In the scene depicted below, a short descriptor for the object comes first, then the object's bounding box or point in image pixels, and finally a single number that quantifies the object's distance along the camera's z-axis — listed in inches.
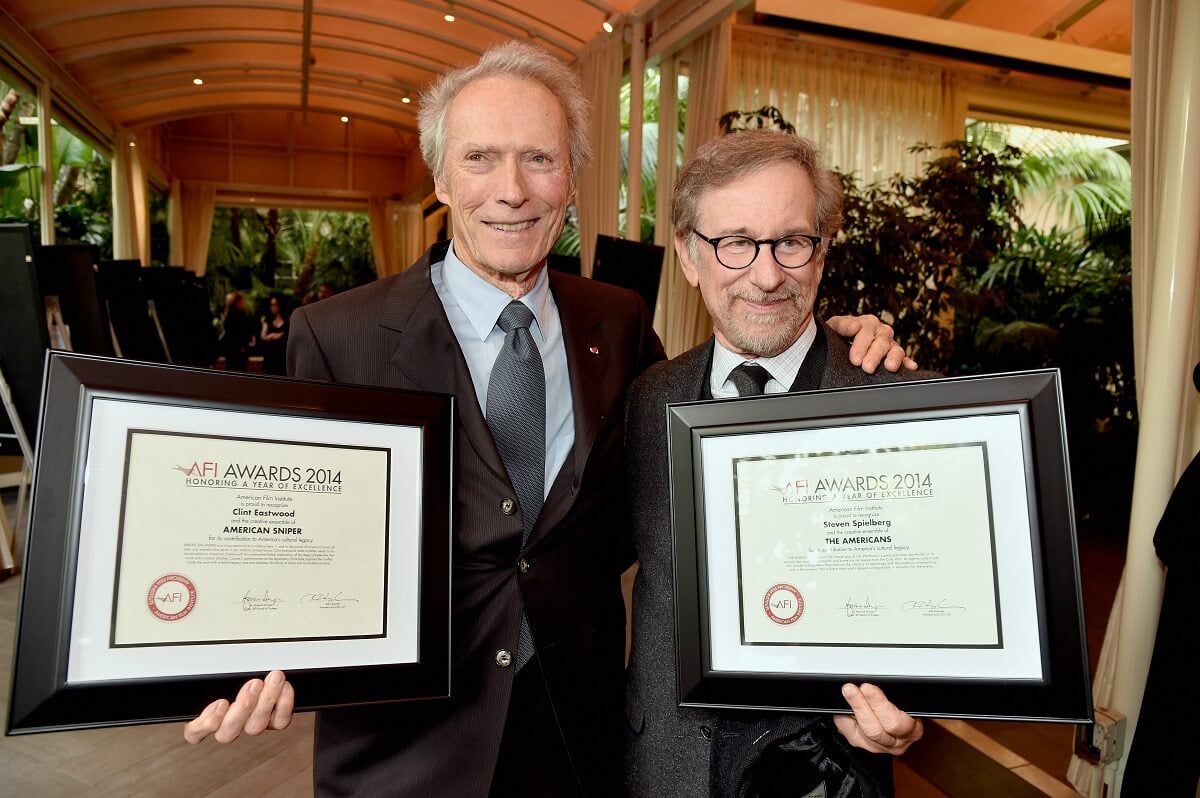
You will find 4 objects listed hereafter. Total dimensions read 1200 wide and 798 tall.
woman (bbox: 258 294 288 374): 368.5
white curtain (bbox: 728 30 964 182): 348.2
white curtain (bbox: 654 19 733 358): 325.4
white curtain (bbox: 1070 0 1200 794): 107.3
